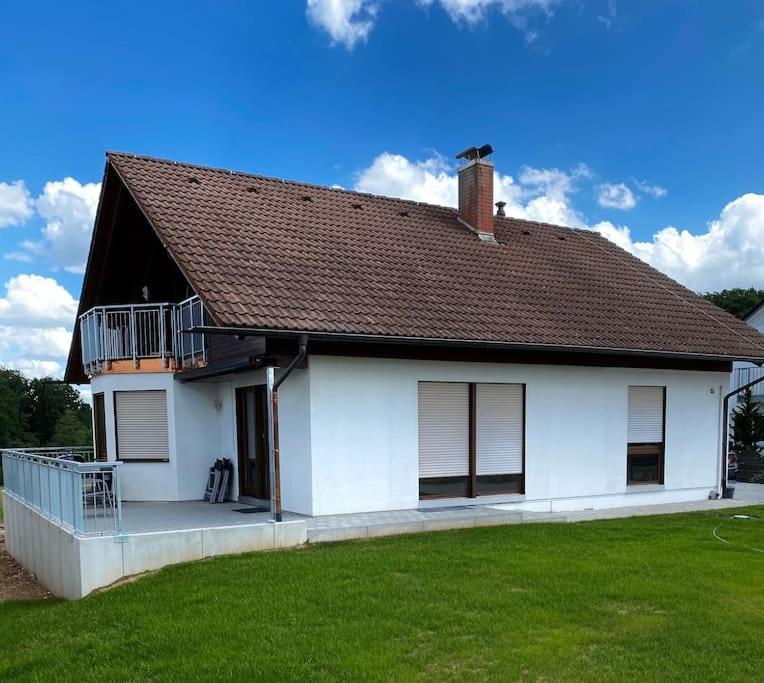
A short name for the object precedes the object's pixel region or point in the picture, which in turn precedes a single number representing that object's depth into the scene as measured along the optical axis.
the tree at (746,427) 23.02
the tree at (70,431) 70.62
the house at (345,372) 9.57
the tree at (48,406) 79.12
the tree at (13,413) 69.62
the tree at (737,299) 62.53
